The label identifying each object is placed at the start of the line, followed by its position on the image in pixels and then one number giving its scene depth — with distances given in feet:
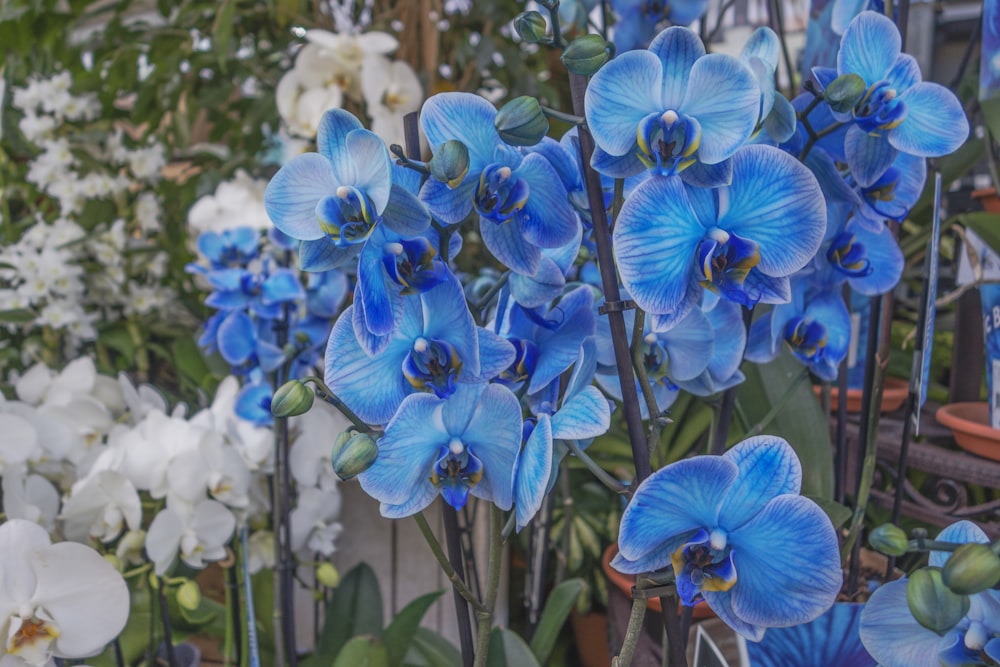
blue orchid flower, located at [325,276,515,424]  0.99
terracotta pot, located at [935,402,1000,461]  1.89
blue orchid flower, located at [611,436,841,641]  0.92
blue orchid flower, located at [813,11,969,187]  1.15
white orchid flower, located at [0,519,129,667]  1.30
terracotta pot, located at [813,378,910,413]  2.47
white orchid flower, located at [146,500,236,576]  1.83
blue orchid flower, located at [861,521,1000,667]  0.98
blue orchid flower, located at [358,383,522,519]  1.01
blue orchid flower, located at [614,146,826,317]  0.93
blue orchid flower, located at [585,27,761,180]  0.93
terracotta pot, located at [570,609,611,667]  3.27
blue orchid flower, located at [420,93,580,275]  1.01
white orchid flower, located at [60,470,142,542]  1.89
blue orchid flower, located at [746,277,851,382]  1.36
